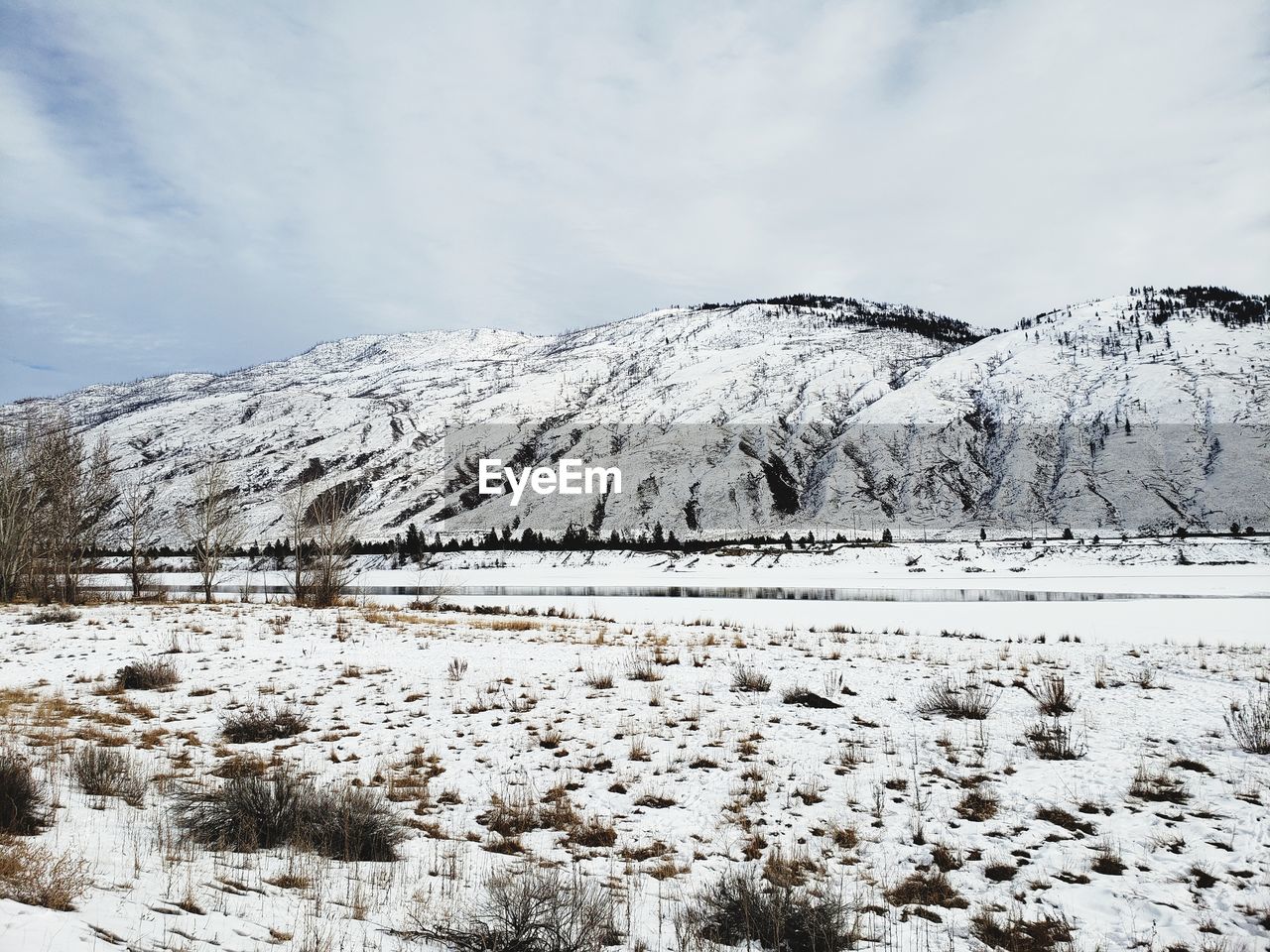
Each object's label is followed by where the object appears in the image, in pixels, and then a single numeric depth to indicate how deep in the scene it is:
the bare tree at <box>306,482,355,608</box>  30.98
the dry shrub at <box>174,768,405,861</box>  6.56
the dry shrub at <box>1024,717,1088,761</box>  8.93
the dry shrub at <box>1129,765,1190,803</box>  7.51
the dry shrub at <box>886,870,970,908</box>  5.84
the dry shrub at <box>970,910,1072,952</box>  5.17
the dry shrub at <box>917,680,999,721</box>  10.87
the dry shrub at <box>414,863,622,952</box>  4.93
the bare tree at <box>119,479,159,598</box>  37.09
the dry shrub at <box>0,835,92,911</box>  4.26
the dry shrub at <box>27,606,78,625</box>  21.88
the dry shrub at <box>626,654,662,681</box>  13.80
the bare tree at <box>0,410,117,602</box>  32.31
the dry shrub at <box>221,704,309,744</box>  10.41
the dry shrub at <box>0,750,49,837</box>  5.93
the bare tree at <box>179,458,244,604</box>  34.53
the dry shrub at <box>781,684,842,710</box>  11.87
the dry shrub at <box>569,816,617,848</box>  7.18
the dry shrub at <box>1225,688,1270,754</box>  8.80
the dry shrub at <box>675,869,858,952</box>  5.19
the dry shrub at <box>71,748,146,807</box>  7.36
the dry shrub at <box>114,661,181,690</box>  13.33
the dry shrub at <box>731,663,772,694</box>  12.88
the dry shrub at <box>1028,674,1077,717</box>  10.89
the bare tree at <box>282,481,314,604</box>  30.90
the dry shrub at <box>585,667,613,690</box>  13.26
